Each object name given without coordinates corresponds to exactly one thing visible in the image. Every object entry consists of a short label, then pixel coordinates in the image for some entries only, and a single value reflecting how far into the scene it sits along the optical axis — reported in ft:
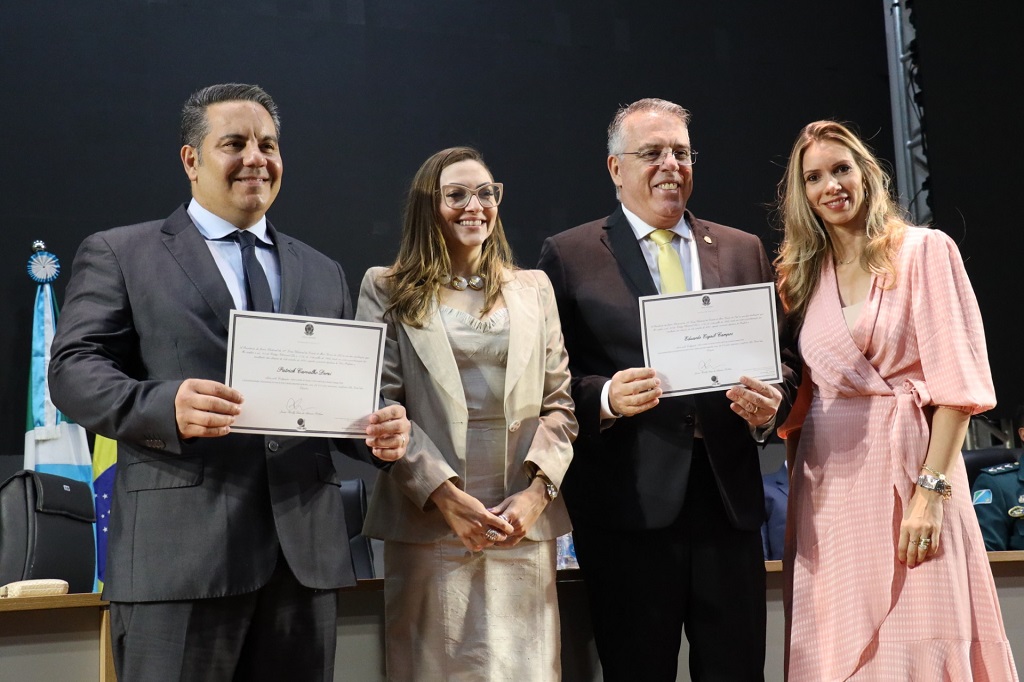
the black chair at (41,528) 10.06
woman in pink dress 7.66
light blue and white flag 15.92
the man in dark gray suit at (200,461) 6.18
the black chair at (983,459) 15.14
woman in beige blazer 7.31
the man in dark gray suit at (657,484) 7.95
